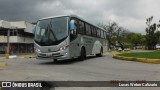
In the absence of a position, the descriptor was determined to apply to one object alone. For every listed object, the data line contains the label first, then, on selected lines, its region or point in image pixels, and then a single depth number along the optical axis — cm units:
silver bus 726
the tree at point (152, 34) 3516
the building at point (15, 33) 2733
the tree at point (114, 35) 3646
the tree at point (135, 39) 4807
